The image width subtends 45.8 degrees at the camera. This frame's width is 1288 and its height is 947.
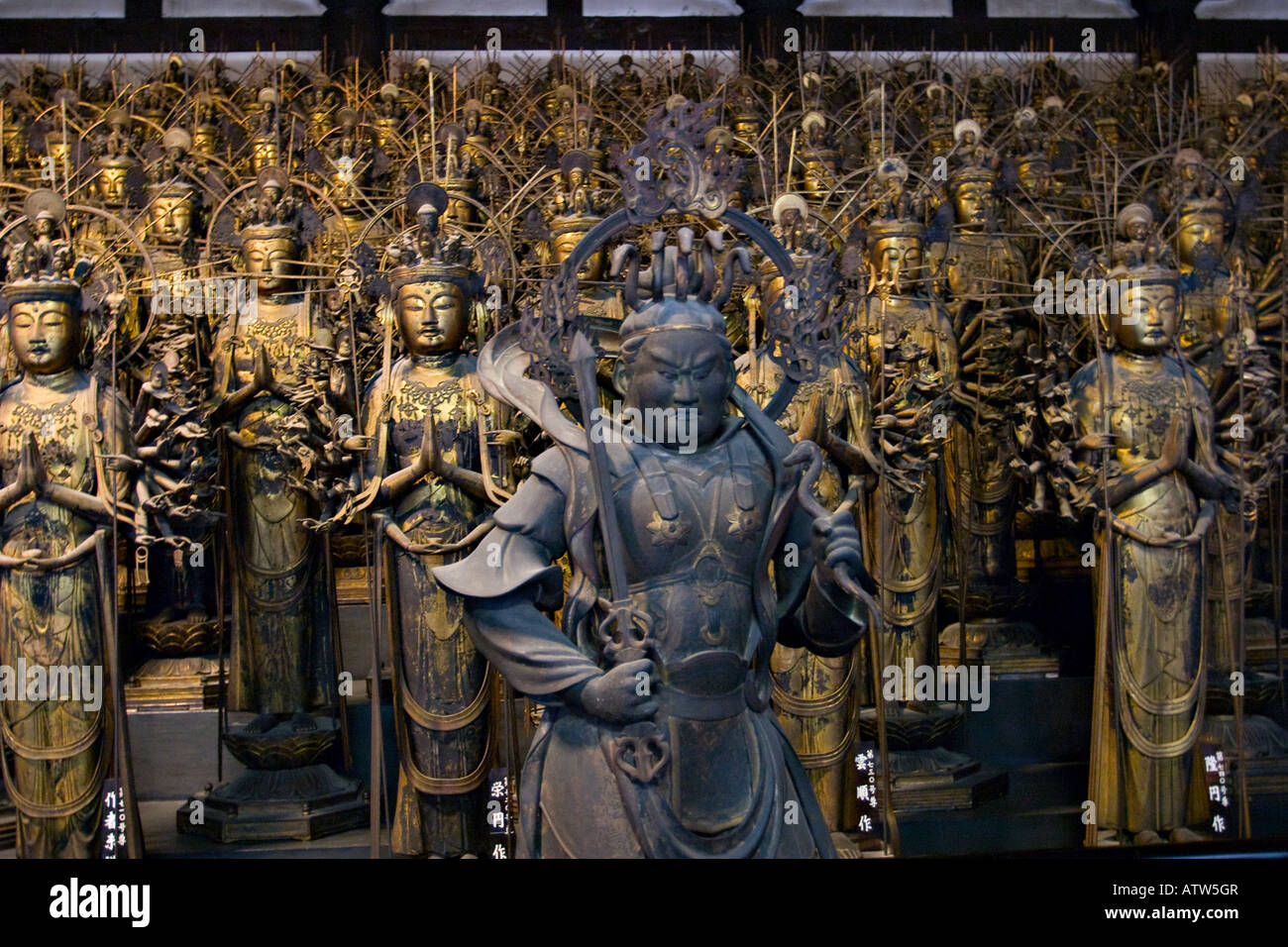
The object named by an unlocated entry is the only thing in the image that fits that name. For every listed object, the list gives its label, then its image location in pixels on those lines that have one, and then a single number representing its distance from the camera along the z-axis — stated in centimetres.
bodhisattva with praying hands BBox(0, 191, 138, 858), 535
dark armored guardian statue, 344
